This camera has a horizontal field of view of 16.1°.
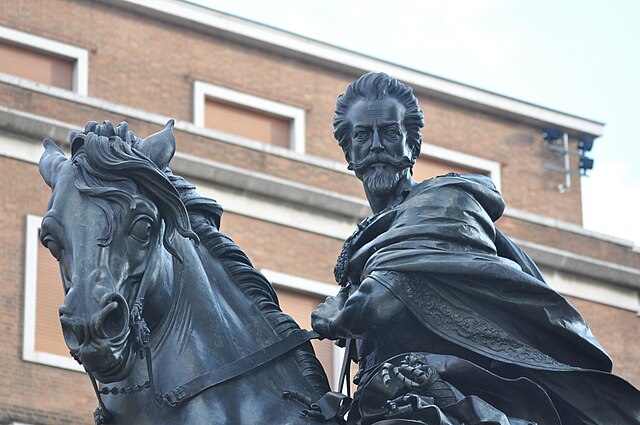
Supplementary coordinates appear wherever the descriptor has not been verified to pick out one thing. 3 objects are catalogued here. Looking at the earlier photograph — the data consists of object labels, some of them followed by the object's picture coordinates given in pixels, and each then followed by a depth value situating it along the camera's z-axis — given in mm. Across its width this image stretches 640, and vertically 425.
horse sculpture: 9594
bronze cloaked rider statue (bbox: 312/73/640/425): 10117
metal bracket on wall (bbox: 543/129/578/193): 52156
